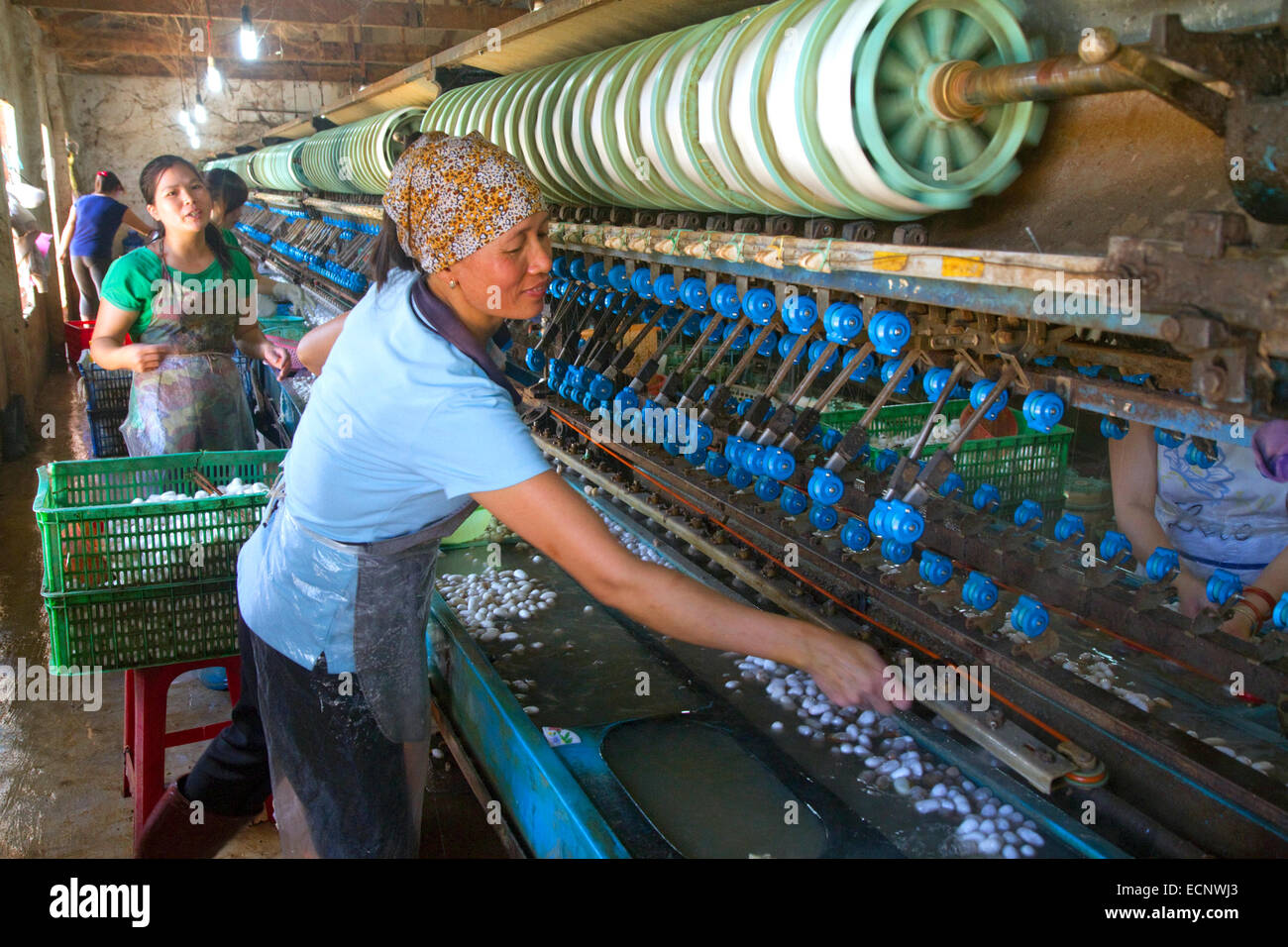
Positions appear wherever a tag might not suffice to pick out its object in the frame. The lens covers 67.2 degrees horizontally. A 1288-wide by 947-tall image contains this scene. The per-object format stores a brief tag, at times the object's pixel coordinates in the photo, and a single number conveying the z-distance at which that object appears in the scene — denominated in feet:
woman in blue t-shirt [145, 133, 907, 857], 4.64
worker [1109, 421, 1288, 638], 8.39
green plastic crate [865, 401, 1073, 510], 11.12
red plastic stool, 8.20
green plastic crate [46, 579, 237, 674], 8.11
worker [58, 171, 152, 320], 19.67
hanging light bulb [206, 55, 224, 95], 29.01
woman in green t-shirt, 10.86
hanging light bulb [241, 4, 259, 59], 22.26
